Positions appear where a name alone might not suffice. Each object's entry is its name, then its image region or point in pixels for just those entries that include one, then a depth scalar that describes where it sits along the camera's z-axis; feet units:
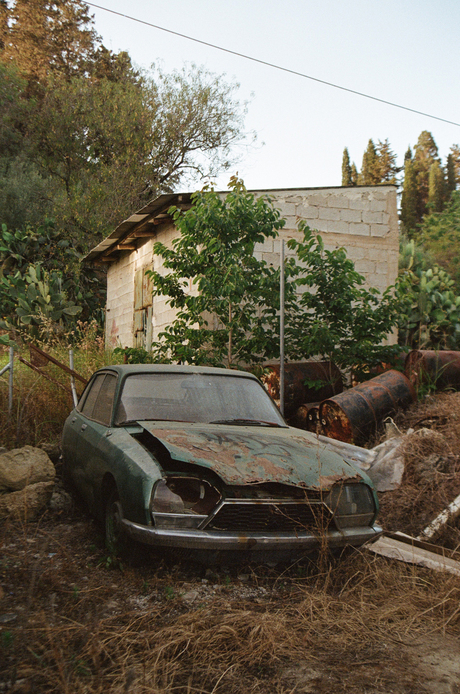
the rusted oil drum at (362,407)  23.36
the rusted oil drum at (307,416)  26.07
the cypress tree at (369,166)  141.13
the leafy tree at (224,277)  26.25
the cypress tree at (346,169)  144.36
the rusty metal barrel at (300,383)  27.61
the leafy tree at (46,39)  85.61
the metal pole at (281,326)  24.18
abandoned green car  10.42
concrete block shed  34.24
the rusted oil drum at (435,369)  26.27
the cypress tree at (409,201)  132.77
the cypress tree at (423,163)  150.20
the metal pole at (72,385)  25.43
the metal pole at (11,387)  24.18
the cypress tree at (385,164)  141.49
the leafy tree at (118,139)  68.74
